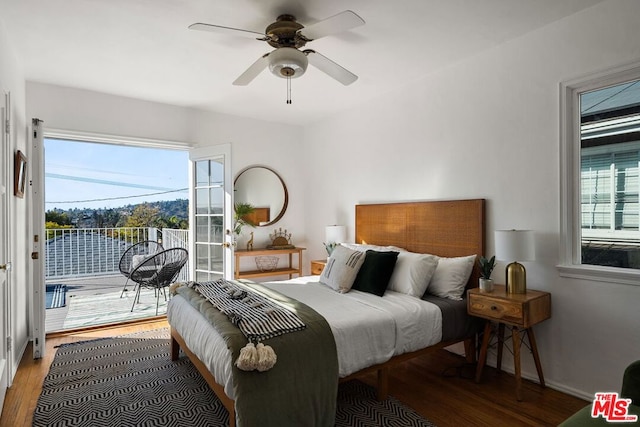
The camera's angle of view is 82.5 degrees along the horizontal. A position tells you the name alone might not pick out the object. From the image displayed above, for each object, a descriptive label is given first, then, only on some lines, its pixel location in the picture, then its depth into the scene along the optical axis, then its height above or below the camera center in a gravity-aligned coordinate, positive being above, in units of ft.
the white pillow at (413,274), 9.48 -1.64
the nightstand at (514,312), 7.75 -2.21
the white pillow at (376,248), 11.53 -1.17
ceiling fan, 6.89 +3.49
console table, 15.46 -2.42
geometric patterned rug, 7.22 -4.10
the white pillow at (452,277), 9.48 -1.72
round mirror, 16.40 +0.89
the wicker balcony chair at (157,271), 15.89 -2.58
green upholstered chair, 4.73 -2.64
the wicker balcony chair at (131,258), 17.66 -2.23
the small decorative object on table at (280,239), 16.85 -1.27
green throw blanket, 5.72 -2.80
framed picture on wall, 9.31 +1.02
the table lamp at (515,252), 8.09 -0.90
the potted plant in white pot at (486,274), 8.63 -1.49
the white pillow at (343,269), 10.00 -1.60
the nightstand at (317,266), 14.23 -2.12
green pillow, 9.69 -1.63
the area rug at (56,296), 16.76 -4.15
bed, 7.02 -2.26
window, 7.63 +0.78
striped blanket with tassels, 6.41 -1.98
